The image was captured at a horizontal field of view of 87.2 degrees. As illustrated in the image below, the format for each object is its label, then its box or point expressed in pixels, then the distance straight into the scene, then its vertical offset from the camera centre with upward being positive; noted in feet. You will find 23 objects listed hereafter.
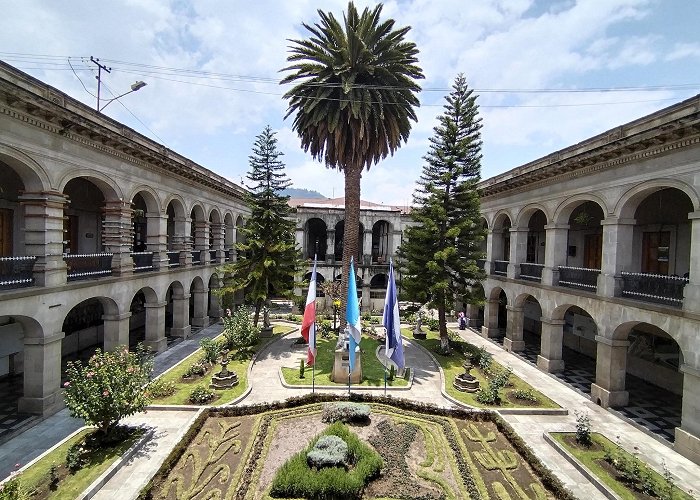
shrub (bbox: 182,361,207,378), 55.72 -20.13
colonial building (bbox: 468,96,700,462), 41.24 -0.49
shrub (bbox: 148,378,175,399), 47.67 -20.14
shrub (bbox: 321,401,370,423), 41.37 -19.11
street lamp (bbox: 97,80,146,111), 68.59 +28.45
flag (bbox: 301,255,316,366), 48.39 -10.93
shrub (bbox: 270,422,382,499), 29.37 -19.32
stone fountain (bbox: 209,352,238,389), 51.88 -19.71
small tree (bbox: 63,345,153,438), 35.14 -15.26
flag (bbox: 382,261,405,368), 46.09 -11.16
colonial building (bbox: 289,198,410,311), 110.01 +0.00
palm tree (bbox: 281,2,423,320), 63.21 +27.65
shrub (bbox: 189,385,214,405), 47.06 -20.10
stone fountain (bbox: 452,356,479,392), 53.42 -19.55
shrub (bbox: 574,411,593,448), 39.58 -19.77
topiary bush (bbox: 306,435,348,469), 31.68 -18.50
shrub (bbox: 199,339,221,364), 60.13 -18.17
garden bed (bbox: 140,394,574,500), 31.19 -20.60
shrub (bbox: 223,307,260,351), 67.26 -17.15
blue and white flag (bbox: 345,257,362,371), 45.50 -8.72
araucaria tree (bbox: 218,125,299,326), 72.18 -0.11
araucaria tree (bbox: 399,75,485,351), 67.46 +5.92
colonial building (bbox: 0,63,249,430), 42.16 -0.10
